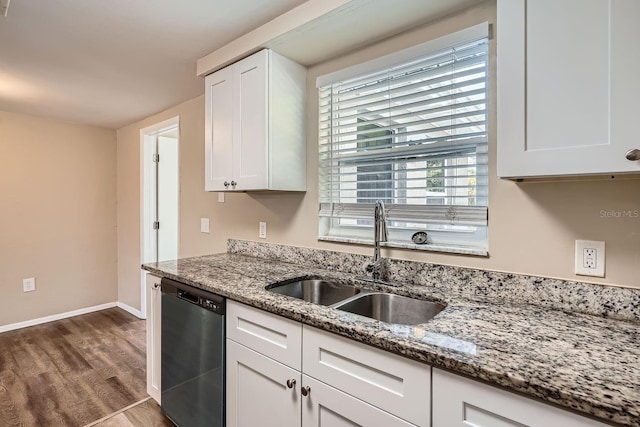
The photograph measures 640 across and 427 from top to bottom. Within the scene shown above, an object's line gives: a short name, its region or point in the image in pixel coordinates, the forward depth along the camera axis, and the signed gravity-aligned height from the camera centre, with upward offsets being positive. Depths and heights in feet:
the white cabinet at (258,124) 5.98 +1.60
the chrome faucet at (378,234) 5.12 -0.40
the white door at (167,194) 12.09 +0.51
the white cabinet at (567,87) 2.85 +1.13
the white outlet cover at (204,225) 9.18 -0.48
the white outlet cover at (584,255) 3.74 -0.56
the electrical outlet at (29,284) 11.20 -2.60
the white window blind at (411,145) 4.79 +1.04
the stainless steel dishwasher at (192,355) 4.99 -2.39
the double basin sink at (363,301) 4.56 -1.38
